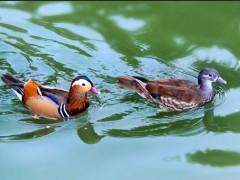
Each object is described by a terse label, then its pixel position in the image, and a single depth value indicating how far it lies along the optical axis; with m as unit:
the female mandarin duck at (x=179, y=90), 11.84
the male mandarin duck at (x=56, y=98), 11.49
